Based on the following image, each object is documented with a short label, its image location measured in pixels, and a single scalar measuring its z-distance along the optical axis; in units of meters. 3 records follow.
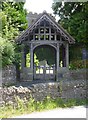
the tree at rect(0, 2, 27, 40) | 15.71
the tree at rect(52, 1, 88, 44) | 18.67
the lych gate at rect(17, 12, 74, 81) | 16.31
